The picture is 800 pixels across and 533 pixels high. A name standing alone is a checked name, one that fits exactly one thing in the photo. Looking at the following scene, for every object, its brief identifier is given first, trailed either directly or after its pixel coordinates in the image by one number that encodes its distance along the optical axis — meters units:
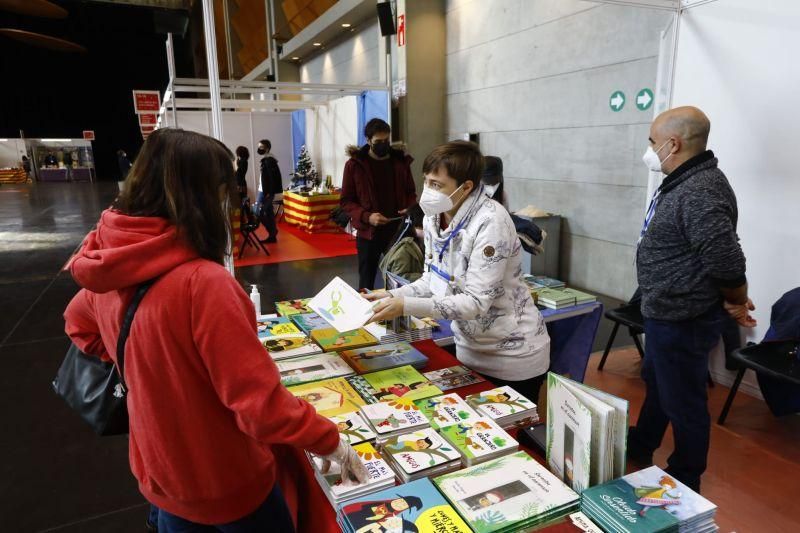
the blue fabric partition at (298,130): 11.16
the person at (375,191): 3.81
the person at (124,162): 19.13
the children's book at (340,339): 1.90
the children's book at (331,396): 1.45
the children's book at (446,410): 1.38
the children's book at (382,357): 1.75
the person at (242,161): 8.20
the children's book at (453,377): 1.65
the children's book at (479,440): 1.23
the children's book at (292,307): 2.31
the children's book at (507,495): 1.01
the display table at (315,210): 9.13
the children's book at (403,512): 0.99
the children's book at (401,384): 1.54
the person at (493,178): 3.43
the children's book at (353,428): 1.29
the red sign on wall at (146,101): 11.24
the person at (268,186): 7.89
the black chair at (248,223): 7.35
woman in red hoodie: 0.88
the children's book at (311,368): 1.65
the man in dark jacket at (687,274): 1.82
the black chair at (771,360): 2.43
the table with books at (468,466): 1.02
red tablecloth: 1.12
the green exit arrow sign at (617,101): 4.77
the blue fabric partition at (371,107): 7.65
